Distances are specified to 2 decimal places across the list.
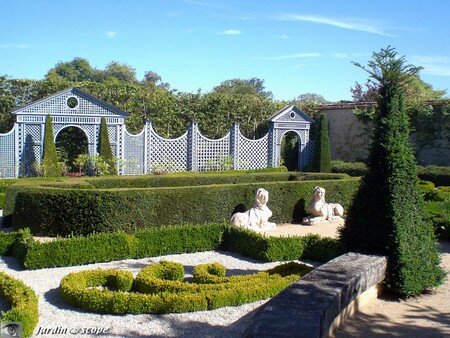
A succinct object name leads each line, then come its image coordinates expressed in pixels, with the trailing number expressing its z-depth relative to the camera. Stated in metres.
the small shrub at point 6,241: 8.67
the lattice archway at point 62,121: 19.47
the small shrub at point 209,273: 6.86
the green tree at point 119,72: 58.31
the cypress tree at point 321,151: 22.91
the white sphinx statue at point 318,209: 12.91
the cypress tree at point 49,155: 18.67
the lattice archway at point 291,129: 23.73
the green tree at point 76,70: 51.09
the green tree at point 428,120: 23.91
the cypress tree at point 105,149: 19.92
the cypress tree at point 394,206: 6.36
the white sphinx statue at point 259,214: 10.99
